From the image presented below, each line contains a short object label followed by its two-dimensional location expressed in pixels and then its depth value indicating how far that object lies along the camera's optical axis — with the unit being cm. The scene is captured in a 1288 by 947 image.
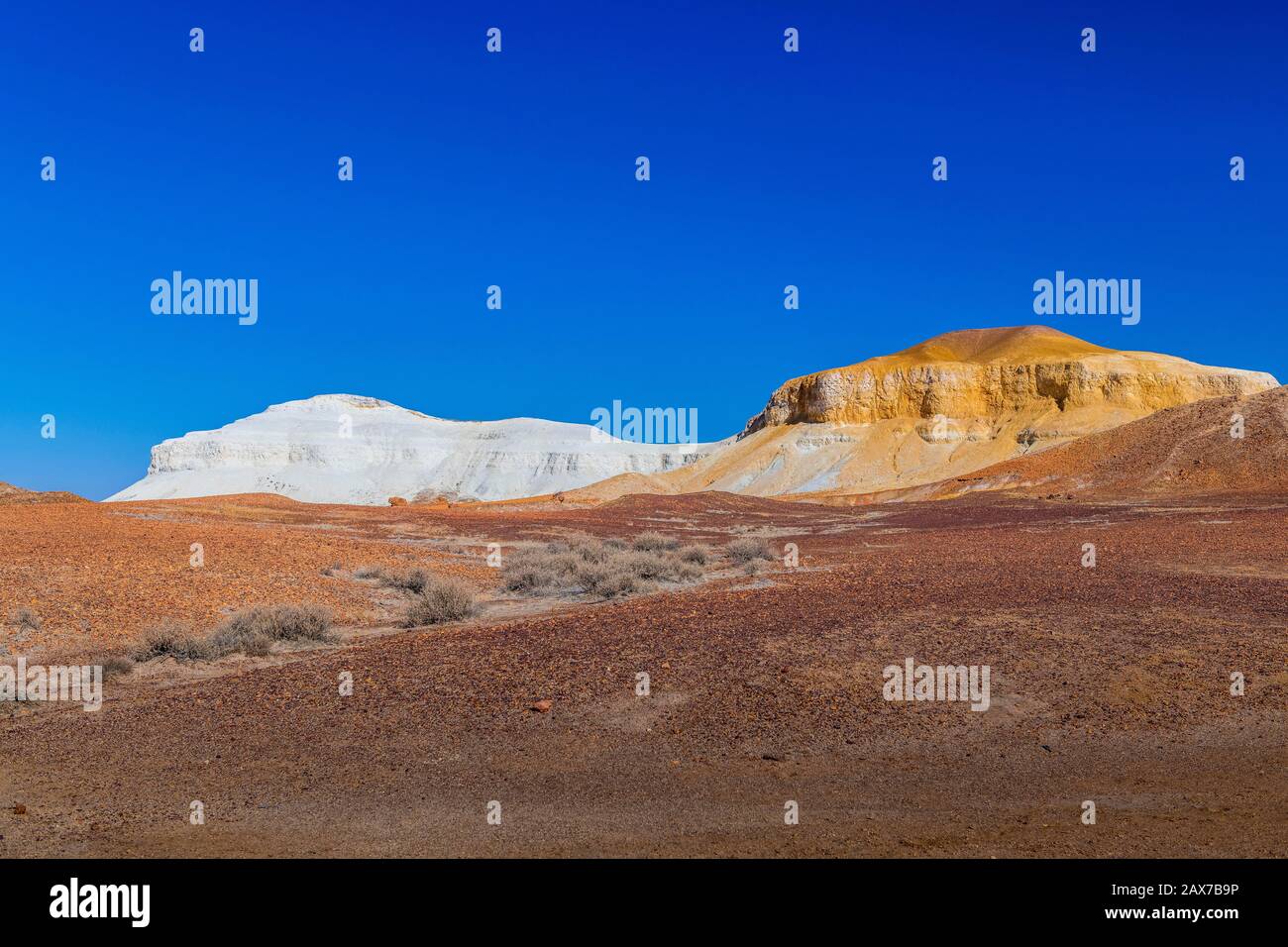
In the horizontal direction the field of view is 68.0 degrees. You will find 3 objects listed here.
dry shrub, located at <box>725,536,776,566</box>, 2489
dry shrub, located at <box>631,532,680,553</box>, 2700
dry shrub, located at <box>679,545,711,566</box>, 2406
